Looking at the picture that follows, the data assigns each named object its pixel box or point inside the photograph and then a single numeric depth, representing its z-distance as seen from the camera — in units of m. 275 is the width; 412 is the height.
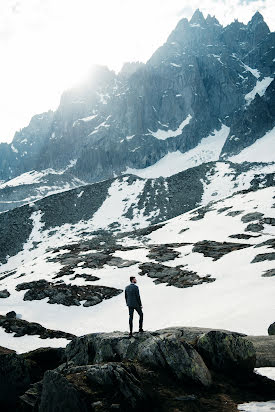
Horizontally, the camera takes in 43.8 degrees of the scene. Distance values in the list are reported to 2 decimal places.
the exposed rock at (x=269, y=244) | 39.57
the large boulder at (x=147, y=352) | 9.62
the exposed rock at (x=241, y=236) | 53.99
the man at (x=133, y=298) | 14.02
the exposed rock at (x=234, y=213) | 69.06
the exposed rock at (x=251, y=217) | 63.67
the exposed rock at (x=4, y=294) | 39.59
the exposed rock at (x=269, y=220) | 59.81
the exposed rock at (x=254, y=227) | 57.59
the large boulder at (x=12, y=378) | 9.58
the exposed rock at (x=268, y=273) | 29.05
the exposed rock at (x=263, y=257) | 34.59
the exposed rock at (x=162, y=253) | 48.55
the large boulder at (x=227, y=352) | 10.41
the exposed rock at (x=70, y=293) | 36.12
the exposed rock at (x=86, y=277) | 42.45
